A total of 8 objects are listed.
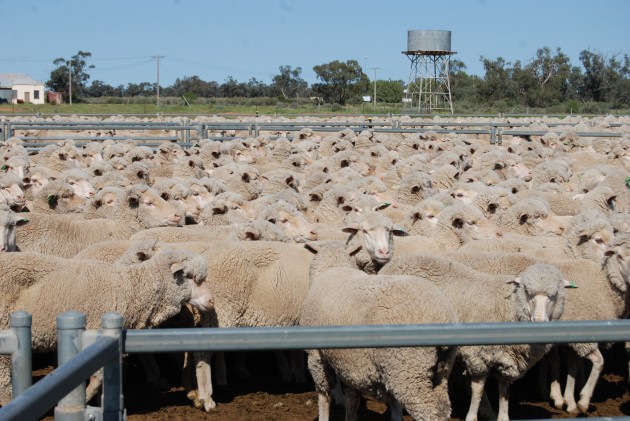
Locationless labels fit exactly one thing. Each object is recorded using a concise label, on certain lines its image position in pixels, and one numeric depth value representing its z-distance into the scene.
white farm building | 152.58
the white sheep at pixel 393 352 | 7.66
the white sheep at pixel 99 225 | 13.43
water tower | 78.76
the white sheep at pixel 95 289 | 9.34
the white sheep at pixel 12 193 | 15.90
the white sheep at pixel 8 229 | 11.82
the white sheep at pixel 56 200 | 16.35
